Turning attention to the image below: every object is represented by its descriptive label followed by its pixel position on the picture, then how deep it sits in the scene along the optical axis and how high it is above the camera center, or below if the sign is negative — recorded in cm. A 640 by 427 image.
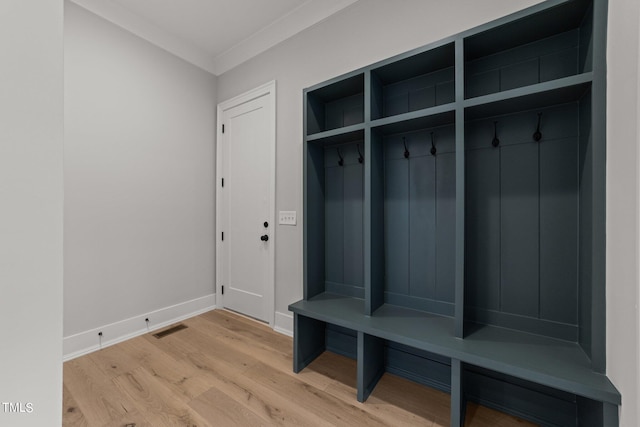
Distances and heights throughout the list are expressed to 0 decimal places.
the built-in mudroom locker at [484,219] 120 -3
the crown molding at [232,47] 223 +172
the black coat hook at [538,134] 140 +42
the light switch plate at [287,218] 243 -5
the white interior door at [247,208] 266 +4
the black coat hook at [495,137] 152 +44
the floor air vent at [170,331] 245 -114
